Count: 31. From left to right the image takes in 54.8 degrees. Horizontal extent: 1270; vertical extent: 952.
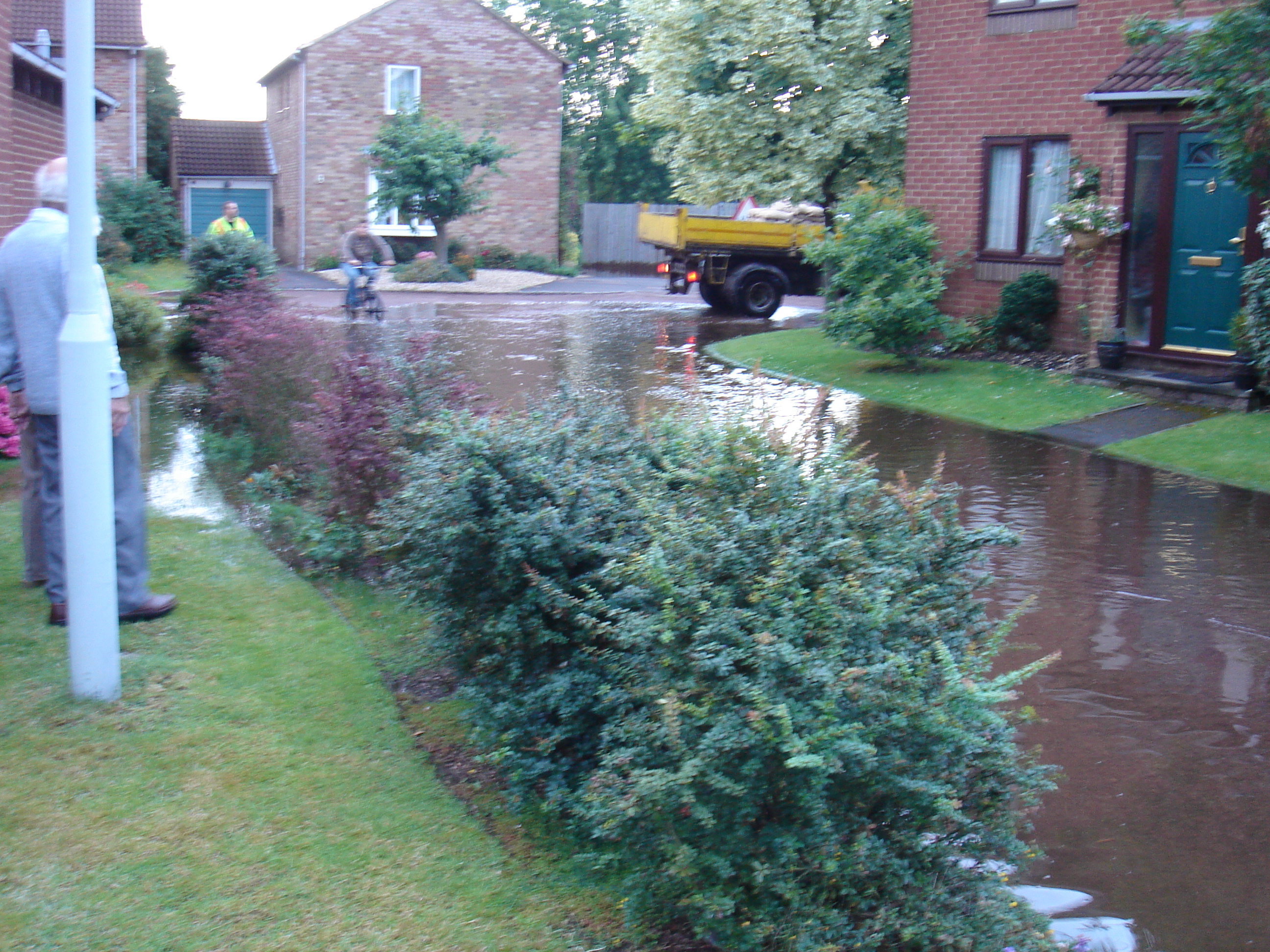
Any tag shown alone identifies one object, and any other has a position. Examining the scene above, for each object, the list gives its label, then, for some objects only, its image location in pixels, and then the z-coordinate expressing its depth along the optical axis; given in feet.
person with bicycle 69.31
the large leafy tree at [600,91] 164.25
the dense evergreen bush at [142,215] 96.17
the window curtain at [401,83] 113.70
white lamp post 14.75
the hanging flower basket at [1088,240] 45.34
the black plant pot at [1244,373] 37.78
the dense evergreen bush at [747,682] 10.12
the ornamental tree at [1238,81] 30.01
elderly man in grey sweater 17.33
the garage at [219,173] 120.88
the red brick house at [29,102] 37.01
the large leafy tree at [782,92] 68.59
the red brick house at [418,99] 112.27
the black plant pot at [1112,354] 44.16
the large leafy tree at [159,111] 126.52
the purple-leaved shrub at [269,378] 28.30
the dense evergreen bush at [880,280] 46.65
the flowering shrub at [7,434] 29.43
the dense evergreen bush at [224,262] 48.67
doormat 40.24
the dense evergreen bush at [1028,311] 48.91
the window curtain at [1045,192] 48.91
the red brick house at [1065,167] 42.83
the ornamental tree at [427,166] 99.30
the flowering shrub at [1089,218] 45.01
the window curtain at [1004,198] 51.11
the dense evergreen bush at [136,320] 50.75
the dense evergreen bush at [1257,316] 36.63
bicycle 69.31
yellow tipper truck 76.95
